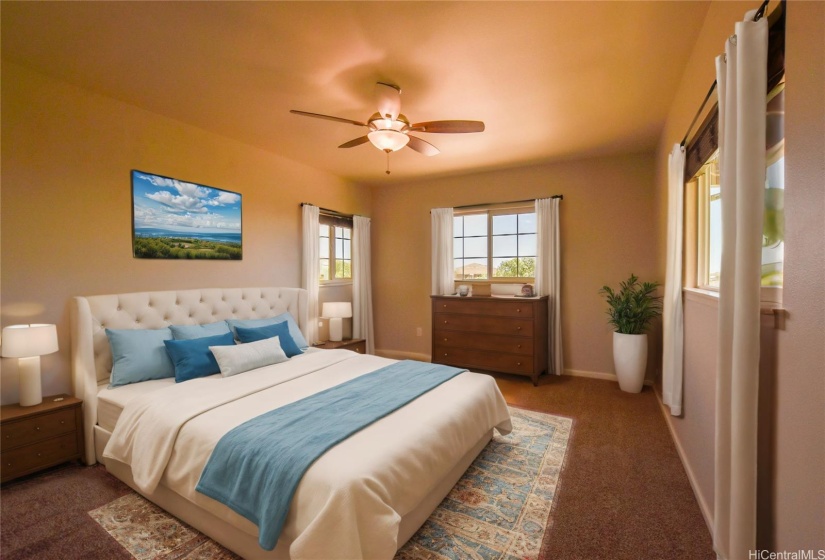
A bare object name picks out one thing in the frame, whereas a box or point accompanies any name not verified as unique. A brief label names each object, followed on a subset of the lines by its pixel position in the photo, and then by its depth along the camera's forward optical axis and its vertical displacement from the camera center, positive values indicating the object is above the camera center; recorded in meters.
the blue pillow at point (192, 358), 2.66 -0.63
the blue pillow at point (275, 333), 3.27 -0.55
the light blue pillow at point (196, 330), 2.95 -0.47
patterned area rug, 1.72 -1.29
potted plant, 3.84 -0.62
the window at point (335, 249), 5.05 +0.36
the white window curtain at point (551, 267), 4.57 +0.09
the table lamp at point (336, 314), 4.63 -0.51
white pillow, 2.77 -0.65
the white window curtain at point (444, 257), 5.22 +0.24
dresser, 4.28 -0.74
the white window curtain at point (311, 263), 4.53 +0.14
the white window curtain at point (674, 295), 2.53 -0.16
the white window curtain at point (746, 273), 1.19 +0.00
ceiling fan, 2.55 +1.04
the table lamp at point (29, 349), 2.19 -0.46
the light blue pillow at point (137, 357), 2.58 -0.60
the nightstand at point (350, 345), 4.48 -0.88
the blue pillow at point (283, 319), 3.45 -0.48
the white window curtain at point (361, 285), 5.35 -0.16
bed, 1.40 -0.83
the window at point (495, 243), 4.91 +0.43
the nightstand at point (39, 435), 2.18 -1.01
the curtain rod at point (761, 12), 1.23 +0.90
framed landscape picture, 3.10 +0.50
